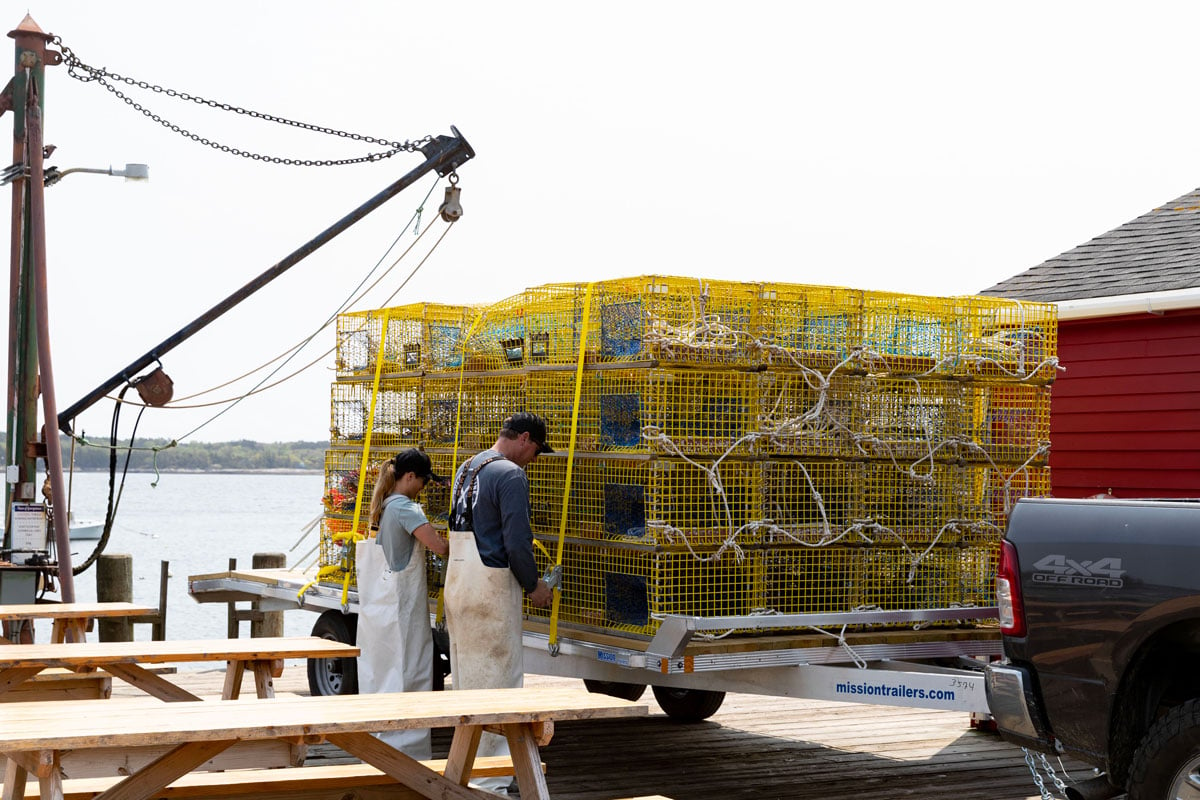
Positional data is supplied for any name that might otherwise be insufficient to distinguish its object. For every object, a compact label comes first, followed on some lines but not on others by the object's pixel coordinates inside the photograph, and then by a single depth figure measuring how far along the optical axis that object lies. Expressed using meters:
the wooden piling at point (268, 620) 15.94
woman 8.28
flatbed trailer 6.67
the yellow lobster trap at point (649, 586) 6.98
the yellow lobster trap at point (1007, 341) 7.96
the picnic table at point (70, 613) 8.20
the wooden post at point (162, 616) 16.52
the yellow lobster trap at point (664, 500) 6.94
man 7.30
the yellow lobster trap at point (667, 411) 6.97
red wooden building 9.91
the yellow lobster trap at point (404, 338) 9.23
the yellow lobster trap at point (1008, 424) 7.95
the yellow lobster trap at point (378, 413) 9.40
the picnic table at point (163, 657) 6.76
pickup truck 5.42
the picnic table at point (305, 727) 4.57
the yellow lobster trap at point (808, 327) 7.28
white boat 56.34
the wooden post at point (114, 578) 15.59
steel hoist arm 13.04
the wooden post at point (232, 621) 16.08
